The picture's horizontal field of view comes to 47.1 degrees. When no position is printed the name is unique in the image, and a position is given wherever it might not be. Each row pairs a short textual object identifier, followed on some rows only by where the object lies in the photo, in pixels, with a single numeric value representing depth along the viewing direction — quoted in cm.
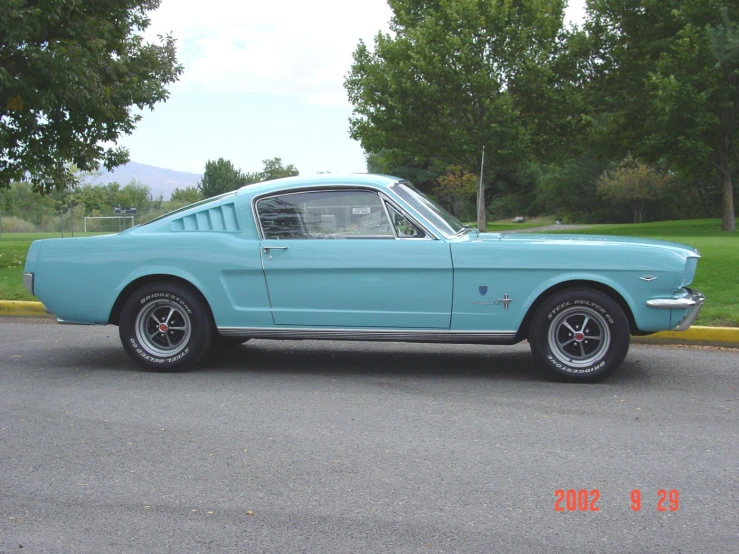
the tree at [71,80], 1526
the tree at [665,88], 3116
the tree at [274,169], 9925
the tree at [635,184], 5688
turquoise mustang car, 642
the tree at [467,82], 3388
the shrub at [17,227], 5748
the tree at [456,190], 6368
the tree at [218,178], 9562
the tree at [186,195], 8612
